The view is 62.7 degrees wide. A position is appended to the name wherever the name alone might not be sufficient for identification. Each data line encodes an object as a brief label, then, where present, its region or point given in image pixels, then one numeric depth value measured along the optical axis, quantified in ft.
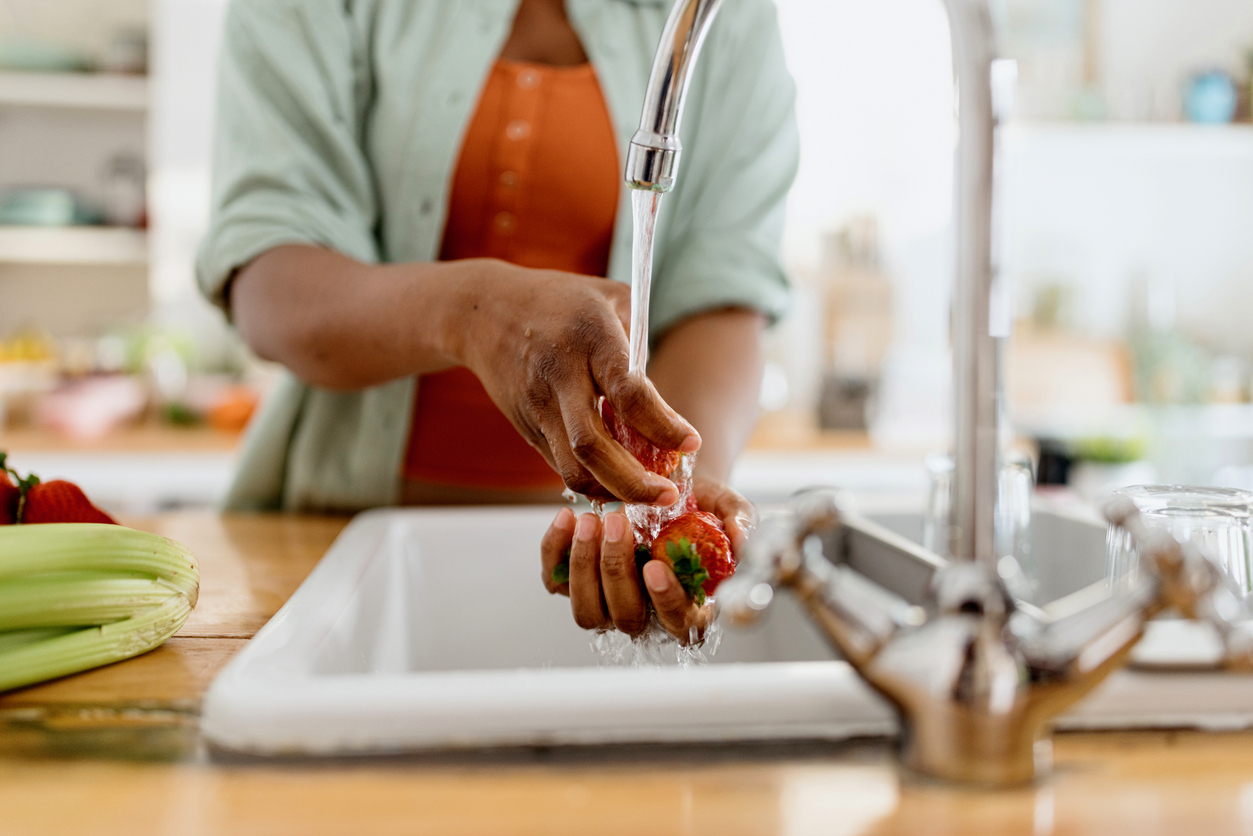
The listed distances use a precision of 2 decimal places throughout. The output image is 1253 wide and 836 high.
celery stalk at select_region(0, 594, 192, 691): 1.73
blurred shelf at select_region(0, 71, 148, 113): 8.46
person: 3.07
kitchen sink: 1.47
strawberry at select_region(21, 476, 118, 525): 2.04
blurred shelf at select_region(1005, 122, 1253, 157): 8.91
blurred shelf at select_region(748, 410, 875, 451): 7.70
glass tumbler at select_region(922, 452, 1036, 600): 2.74
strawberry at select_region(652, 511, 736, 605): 2.10
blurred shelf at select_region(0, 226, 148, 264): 8.59
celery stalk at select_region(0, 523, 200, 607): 1.73
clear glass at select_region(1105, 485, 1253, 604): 2.08
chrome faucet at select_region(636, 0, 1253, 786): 1.27
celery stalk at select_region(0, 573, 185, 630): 1.73
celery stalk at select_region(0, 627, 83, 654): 1.76
